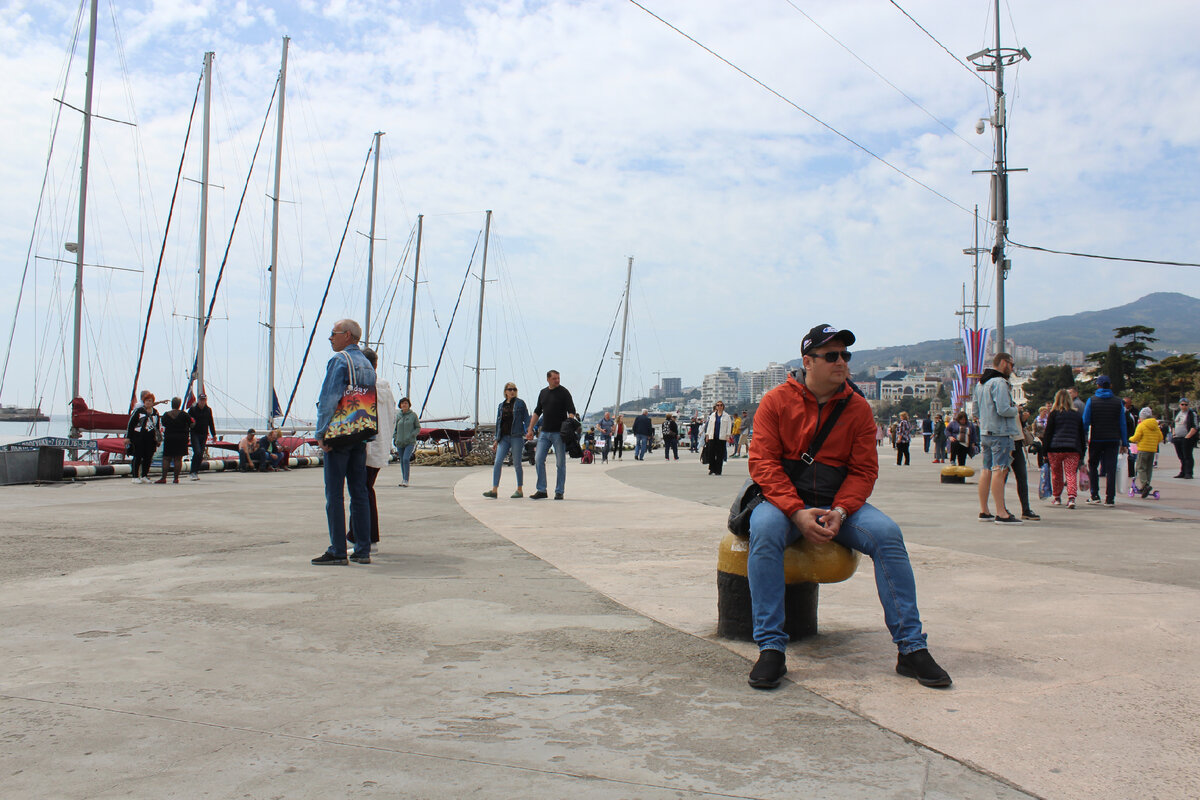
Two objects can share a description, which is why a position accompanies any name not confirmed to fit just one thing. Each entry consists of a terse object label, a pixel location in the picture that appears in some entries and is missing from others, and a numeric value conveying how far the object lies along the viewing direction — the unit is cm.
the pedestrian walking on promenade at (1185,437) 1914
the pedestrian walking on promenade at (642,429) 3195
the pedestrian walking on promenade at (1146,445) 1430
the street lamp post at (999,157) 2156
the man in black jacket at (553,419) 1273
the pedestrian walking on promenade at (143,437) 1573
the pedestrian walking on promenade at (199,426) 1756
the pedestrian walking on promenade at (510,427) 1279
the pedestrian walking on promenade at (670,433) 3188
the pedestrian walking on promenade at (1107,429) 1251
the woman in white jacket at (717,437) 2052
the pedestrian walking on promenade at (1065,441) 1198
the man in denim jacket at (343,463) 673
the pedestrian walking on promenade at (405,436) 1655
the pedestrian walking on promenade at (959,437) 2105
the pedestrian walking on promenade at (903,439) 2883
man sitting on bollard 376
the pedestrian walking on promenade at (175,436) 1573
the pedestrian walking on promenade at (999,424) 998
